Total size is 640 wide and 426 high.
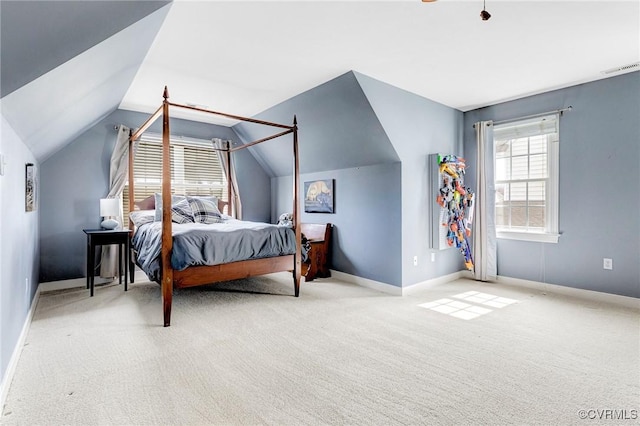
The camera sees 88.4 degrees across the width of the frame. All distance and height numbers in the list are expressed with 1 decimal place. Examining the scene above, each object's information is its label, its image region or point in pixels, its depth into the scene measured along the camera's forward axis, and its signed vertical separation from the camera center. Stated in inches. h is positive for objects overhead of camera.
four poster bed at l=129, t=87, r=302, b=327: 116.5 -19.6
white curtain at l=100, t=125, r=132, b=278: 180.4 +24.3
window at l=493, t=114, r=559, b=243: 160.9 +15.7
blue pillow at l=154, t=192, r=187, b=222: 172.1 +5.4
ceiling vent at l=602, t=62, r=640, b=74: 129.7 +56.7
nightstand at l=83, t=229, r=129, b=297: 152.3 -15.0
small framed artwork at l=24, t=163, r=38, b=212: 109.7 +8.1
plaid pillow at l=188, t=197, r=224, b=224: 185.9 -0.7
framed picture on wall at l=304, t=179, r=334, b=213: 195.0 +8.3
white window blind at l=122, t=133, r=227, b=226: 195.6 +25.9
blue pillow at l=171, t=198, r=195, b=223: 178.4 -1.2
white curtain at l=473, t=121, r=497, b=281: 180.4 +1.7
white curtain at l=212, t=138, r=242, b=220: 222.1 +13.4
